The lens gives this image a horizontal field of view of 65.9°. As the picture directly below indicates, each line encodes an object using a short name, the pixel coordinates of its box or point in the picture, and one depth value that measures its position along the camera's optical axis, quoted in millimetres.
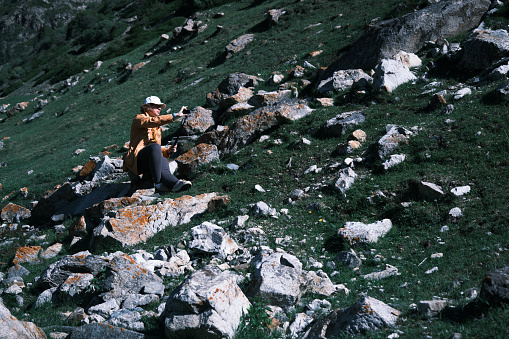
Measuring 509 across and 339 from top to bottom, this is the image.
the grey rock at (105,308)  5148
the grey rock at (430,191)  6926
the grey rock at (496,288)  3771
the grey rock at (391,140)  8539
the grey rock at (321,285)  5199
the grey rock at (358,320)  3959
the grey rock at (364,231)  6438
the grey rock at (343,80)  12742
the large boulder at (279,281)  4891
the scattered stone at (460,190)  6844
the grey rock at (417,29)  12898
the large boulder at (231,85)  16375
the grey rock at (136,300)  5234
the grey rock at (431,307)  4102
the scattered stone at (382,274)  5493
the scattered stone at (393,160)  8180
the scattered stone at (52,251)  8107
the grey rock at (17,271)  7176
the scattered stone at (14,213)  12000
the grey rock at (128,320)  4648
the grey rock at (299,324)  4391
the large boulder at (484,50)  10848
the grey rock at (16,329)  3858
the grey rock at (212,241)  6430
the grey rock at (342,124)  10195
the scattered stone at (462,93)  9789
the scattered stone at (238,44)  24703
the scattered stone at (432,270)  5320
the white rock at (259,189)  8586
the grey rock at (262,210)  7543
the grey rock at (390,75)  11430
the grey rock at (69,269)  6180
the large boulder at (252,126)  11406
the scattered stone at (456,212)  6423
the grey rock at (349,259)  5957
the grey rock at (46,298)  5801
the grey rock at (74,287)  5715
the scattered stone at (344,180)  7912
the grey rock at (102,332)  4336
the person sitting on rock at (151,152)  9258
